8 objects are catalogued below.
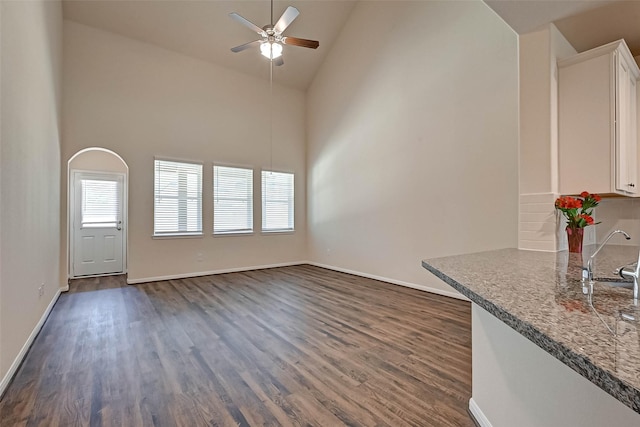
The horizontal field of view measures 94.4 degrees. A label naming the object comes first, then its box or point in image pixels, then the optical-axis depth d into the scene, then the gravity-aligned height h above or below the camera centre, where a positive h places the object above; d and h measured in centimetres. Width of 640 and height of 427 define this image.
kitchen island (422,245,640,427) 58 -27
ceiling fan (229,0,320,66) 357 +237
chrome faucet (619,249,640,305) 93 -21
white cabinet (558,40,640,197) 188 +62
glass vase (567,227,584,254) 194 -16
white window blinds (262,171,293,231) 672 +32
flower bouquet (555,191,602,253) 188 +1
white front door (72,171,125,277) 588 -20
